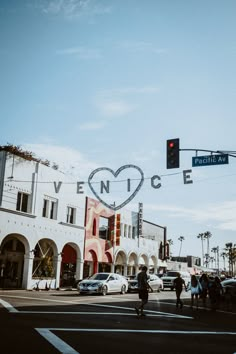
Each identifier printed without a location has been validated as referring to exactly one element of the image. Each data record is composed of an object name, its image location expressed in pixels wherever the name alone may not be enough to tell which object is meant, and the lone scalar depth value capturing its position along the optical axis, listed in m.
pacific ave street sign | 15.30
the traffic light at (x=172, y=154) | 14.81
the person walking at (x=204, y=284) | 20.16
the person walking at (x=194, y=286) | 19.14
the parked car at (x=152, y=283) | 30.14
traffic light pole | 15.31
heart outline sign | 23.50
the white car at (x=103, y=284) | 24.17
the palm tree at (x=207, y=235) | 137.50
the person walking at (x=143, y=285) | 13.90
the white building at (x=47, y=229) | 27.38
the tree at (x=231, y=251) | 116.75
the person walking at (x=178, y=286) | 18.09
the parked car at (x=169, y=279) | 36.50
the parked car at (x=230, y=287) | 23.41
